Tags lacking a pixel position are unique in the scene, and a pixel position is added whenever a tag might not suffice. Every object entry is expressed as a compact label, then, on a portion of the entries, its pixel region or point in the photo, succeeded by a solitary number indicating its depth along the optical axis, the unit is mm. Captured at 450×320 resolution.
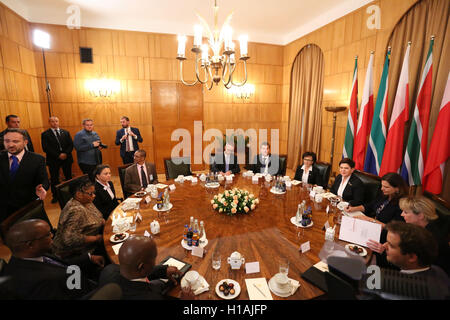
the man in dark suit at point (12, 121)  4004
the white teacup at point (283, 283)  1474
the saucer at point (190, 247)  1951
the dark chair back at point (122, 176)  3770
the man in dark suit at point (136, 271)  1320
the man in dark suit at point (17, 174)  2811
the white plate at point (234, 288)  1443
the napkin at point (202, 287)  1481
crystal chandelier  2816
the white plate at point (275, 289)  1463
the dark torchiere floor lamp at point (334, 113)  5223
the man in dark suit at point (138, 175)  3662
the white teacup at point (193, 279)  1490
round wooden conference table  1667
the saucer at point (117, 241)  2000
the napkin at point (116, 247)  1882
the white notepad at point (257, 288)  1456
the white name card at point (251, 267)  1669
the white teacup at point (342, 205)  2620
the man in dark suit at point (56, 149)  4969
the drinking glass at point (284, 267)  1579
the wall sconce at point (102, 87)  6254
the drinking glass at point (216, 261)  1693
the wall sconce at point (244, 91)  7410
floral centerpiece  2527
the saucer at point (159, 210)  2661
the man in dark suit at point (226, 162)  4551
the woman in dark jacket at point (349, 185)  3084
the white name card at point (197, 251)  1844
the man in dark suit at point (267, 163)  4479
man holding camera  5129
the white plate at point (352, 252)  1821
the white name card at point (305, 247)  1887
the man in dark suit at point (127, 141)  5688
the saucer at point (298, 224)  2285
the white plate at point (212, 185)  3484
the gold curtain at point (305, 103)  6379
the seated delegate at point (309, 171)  3908
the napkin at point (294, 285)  1496
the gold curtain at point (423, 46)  3611
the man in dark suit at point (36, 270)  1337
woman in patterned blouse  2180
